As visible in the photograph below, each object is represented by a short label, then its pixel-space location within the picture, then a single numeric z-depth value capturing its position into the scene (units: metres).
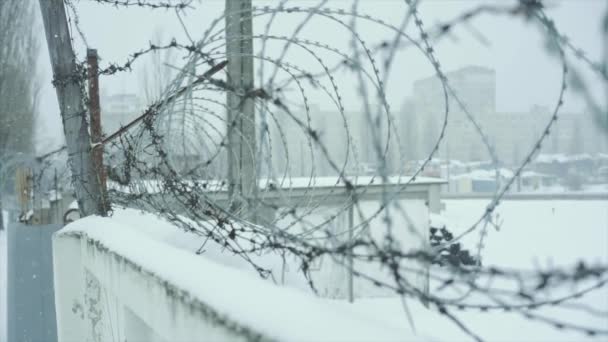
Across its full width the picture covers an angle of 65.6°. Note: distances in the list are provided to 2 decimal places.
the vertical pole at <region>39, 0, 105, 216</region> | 2.94
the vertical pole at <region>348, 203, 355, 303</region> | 8.65
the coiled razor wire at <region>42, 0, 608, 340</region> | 1.08
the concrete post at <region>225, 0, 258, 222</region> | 5.15
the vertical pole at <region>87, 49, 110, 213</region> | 3.01
